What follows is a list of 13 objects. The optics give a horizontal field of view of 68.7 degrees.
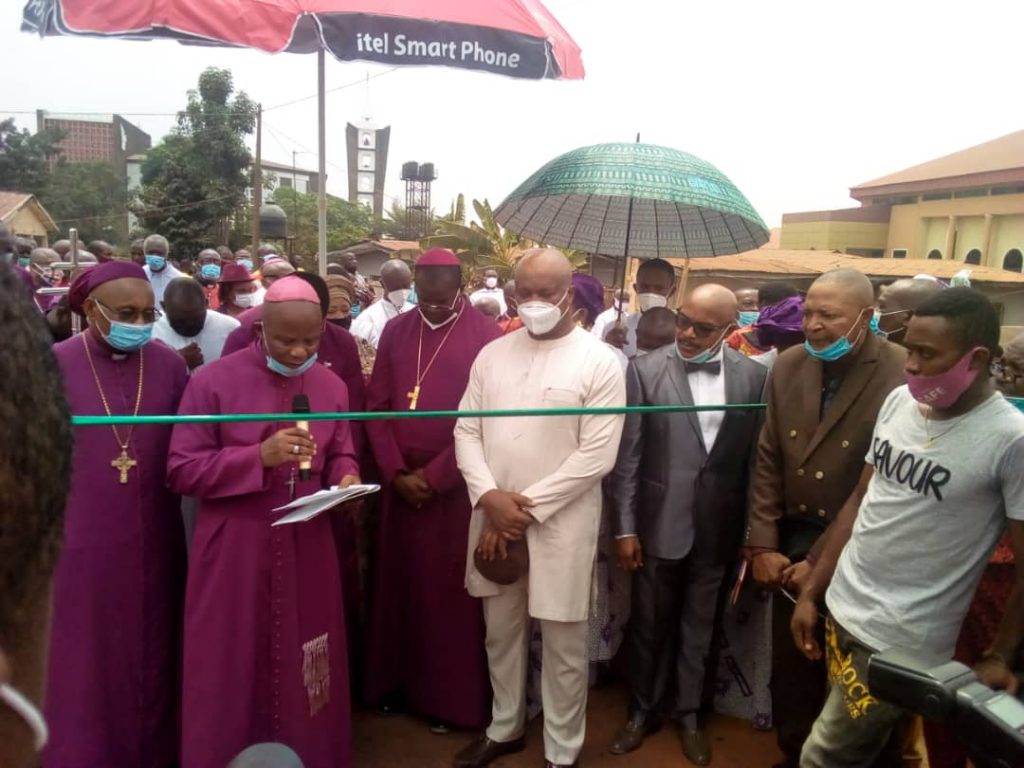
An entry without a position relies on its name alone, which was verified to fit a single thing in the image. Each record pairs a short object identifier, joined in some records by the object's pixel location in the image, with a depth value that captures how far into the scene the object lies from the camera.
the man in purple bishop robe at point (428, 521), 3.64
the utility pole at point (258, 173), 22.56
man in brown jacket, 2.98
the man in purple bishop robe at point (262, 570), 2.80
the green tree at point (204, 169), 28.94
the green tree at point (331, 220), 44.66
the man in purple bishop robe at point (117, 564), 2.86
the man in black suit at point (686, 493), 3.43
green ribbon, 2.36
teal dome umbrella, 3.76
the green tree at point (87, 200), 46.09
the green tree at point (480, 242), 24.55
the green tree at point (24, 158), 42.09
